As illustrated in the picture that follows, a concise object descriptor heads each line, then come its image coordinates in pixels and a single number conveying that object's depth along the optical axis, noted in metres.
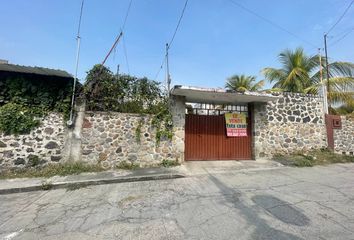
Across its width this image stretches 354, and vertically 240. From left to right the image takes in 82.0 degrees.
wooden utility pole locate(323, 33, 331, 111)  10.92
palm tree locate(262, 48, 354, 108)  10.87
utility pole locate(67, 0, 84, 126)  6.65
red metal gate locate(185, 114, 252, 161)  8.28
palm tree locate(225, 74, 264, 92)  18.14
